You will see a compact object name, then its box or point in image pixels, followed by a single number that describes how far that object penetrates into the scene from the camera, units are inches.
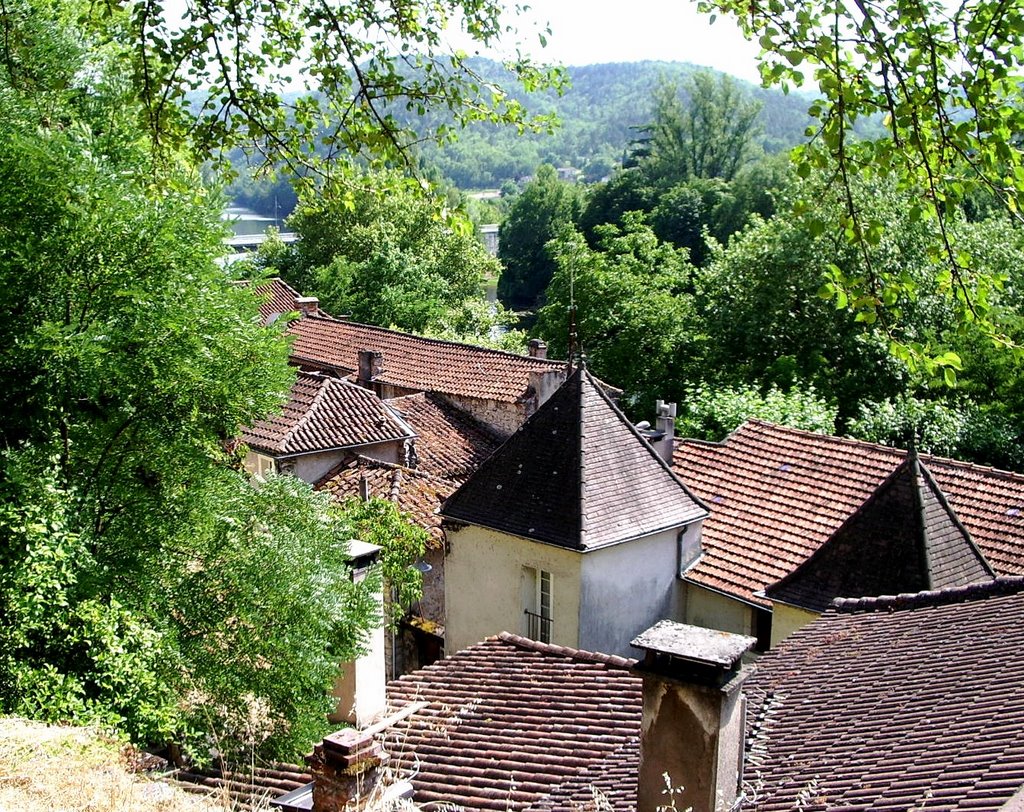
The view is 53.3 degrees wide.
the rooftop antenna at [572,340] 714.9
